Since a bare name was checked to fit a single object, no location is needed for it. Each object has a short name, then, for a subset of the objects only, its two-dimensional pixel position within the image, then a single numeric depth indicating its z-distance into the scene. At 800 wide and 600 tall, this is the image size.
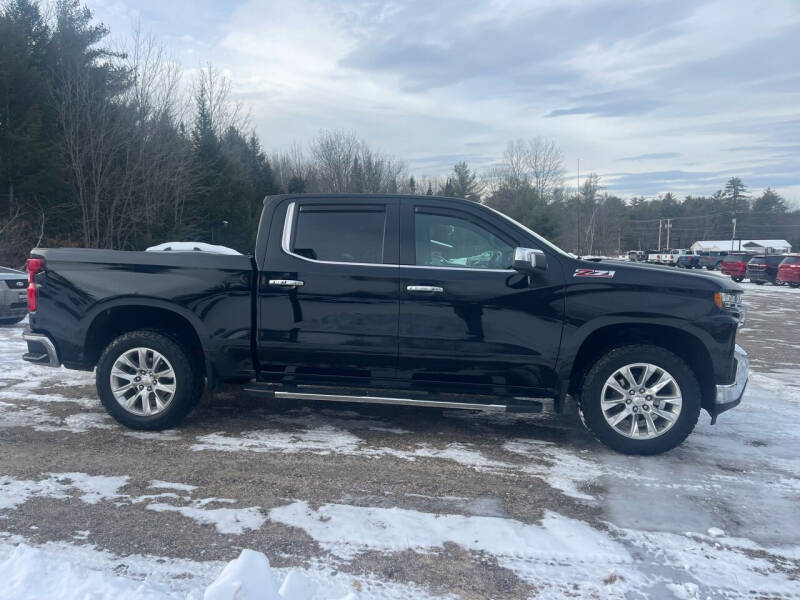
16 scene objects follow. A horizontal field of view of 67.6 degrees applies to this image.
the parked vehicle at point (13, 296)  11.01
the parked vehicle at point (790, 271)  29.86
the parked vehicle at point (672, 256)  55.58
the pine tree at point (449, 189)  55.02
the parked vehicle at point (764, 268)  32.50
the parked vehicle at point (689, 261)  52.34
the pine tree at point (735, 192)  111.38
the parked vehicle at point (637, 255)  65.30
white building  85.14
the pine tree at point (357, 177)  48.92
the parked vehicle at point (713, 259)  52.09
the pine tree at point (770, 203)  104.12
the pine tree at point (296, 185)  40.91
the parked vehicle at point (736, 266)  36.69
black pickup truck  4.70
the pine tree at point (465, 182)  58.03
